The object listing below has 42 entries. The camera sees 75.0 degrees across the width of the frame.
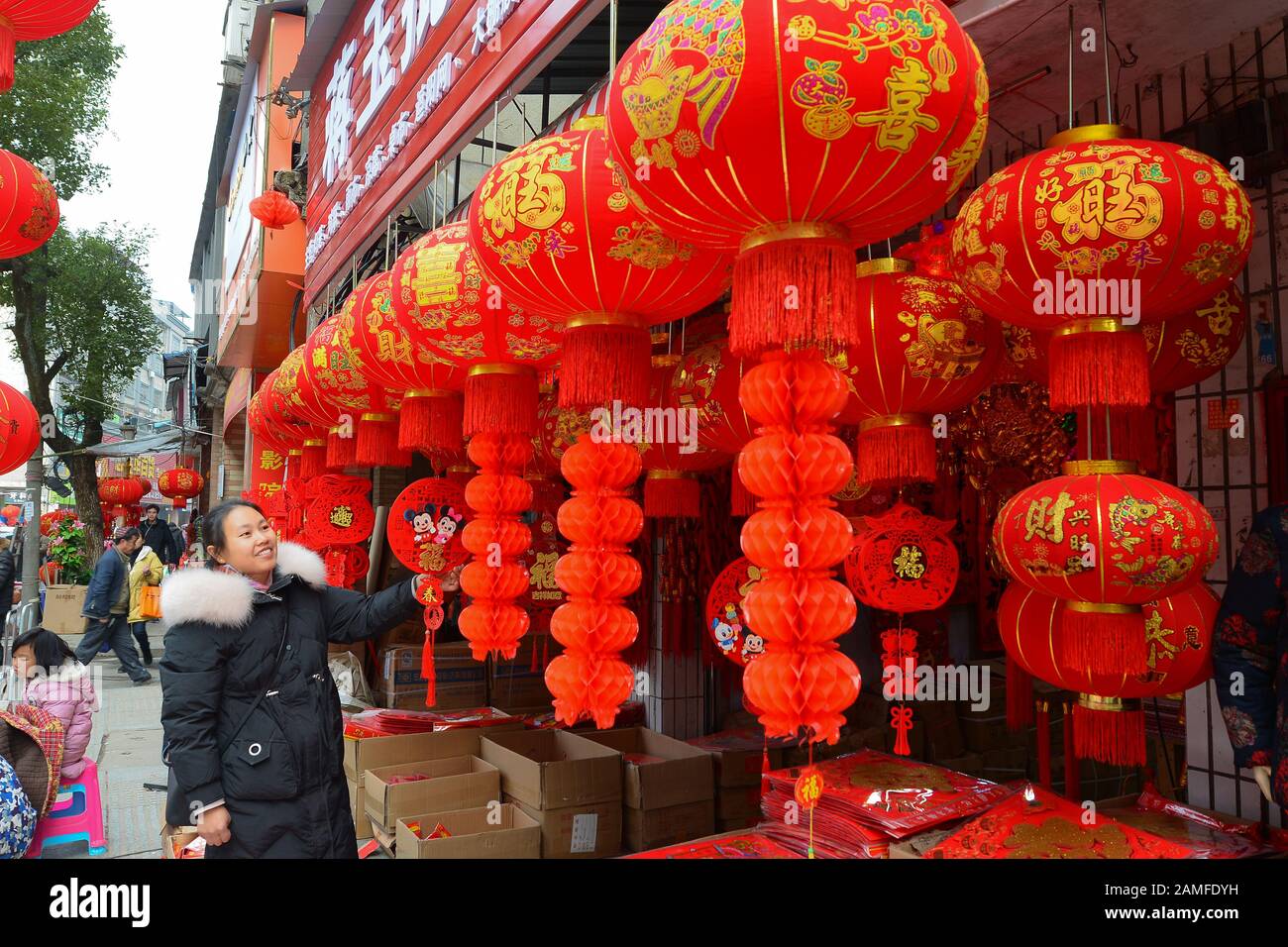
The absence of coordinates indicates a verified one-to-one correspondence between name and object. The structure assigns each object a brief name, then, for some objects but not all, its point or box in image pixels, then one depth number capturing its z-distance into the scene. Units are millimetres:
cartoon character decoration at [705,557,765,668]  3346
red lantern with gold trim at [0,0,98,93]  4184
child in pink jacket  4059
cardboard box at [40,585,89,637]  13547
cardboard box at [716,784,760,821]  4465
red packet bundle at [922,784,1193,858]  2334
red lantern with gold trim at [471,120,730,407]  2010
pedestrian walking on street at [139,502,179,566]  12962
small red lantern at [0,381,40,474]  5090
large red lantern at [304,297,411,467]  3850
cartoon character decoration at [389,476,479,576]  4027
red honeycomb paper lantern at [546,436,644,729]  2260
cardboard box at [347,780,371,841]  4500
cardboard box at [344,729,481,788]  4664
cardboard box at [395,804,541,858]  3562
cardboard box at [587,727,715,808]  4223
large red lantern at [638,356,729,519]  3072
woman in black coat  2441
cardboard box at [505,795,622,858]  4004
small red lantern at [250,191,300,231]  8484
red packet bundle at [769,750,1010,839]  2830
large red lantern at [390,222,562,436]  2674
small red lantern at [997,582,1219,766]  2201
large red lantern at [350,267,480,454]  2764
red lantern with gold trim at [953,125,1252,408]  1893
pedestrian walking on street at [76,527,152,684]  9875
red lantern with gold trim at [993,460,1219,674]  1925
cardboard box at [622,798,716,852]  4188
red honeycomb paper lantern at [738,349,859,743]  1614
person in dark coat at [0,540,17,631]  9211
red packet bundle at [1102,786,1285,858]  2367
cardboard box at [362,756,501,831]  4031
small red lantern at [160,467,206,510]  18312
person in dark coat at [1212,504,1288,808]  2062
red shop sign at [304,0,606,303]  3281
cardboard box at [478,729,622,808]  4059
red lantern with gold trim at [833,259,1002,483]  2393
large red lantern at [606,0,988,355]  1439
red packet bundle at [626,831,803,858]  2959
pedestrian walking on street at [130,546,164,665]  10625
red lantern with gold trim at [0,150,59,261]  4191
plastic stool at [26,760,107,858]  3402
